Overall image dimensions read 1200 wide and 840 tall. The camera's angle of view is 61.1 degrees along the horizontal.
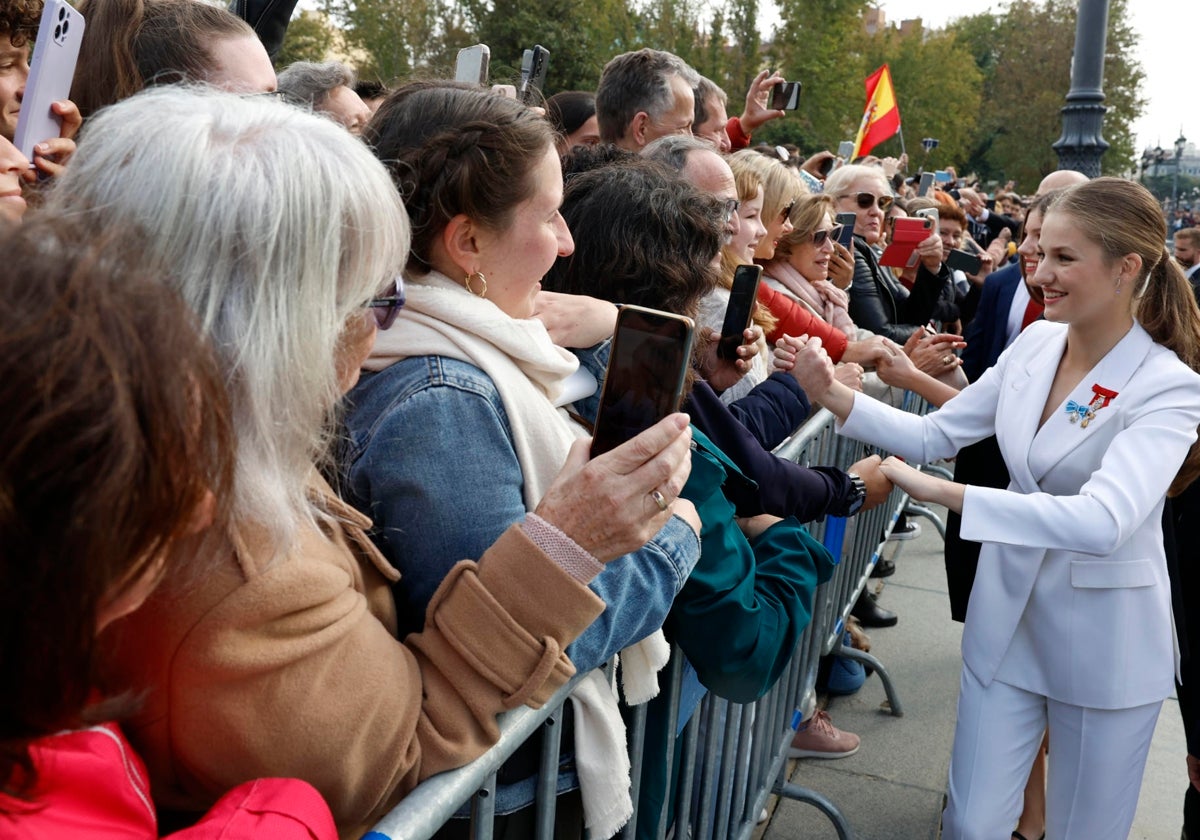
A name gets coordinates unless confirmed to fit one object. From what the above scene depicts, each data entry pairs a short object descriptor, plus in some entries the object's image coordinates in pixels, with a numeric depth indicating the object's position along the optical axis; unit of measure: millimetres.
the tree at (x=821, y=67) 33281
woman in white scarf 1461
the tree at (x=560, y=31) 30281
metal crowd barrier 1288
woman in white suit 2754
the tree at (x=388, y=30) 27797
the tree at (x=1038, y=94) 39281
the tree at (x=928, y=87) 43188
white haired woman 1058
